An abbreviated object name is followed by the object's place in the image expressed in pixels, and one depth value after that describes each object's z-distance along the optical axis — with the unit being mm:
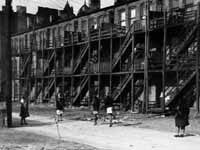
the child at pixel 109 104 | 19703
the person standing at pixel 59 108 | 22969
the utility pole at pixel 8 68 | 20297
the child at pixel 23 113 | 21547
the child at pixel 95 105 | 20838
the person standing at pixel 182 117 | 15172
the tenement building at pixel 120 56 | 26062
